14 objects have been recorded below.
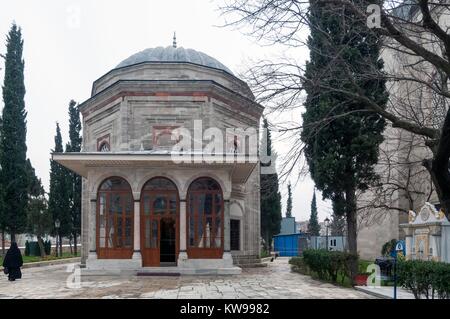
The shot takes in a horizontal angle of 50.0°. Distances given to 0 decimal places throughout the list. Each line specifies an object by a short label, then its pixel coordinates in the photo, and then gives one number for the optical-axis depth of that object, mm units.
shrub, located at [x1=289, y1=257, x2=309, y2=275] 19719
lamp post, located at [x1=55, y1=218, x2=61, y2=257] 32500
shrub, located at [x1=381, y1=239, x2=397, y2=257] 28228
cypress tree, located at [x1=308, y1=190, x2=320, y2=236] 61469
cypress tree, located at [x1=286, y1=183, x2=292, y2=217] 60472
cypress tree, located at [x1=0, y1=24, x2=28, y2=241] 28031
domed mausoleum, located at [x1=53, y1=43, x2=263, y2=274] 17938
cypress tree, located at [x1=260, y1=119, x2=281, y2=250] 38562
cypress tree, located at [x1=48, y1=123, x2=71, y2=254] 33156
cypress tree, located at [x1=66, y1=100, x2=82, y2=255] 34344
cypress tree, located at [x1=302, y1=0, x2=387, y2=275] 14531
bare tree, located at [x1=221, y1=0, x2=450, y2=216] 7324
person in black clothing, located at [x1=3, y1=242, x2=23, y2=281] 16859
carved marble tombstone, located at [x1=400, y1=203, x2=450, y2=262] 15538
